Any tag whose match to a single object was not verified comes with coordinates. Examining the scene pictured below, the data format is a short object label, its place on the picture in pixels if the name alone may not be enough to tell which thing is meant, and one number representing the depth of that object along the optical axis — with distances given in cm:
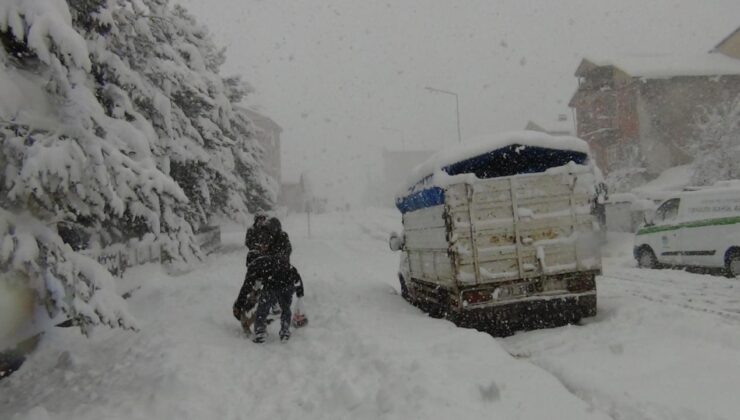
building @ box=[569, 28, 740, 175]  3453
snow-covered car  1147
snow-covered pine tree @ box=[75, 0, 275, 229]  788
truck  725
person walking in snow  752
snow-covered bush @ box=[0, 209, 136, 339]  464
